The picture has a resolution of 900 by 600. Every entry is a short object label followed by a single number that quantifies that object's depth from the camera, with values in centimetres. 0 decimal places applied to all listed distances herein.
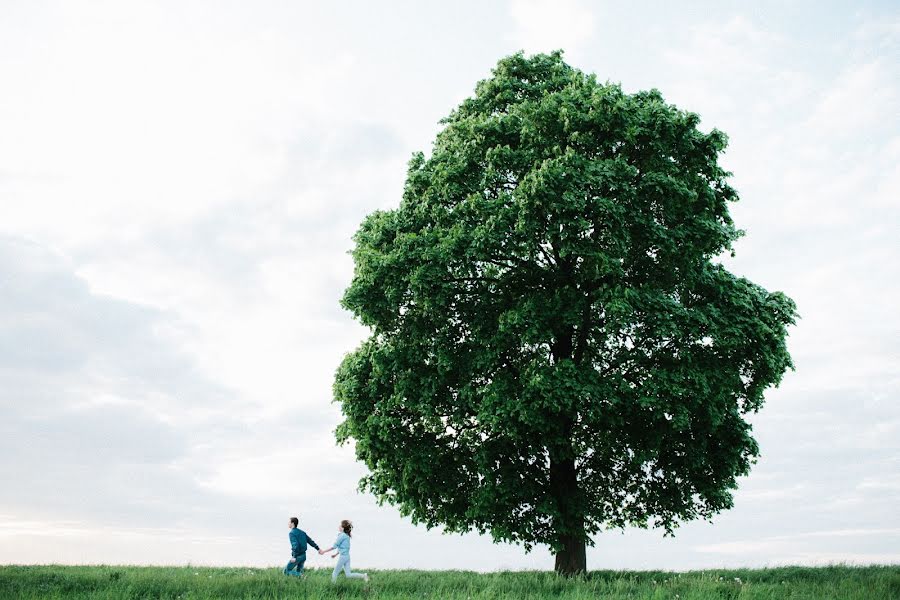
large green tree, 2033
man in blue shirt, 2189
